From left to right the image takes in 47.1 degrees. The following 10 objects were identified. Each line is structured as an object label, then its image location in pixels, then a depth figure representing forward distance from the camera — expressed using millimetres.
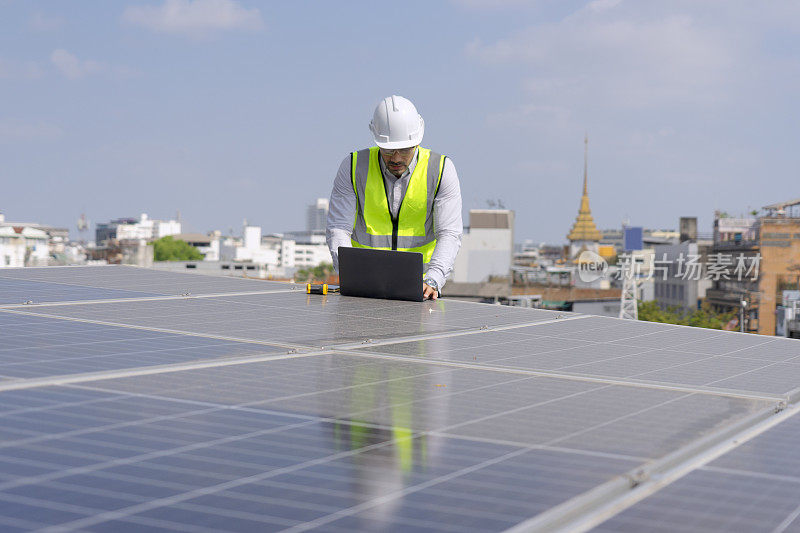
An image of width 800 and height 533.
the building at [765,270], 72562
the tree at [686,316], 66750
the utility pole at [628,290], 52806
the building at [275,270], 141638
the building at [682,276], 88875
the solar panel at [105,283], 8414
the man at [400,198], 8406
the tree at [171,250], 158375
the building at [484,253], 112625
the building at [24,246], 102212
